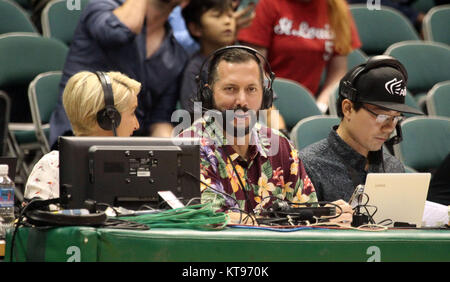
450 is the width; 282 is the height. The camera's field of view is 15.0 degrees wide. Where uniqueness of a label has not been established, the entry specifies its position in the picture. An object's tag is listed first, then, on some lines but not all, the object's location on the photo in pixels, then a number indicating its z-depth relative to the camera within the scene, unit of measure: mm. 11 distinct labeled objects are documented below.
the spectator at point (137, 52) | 8400
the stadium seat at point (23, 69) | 9185
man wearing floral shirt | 6038
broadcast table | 4158
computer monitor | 4869
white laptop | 5365
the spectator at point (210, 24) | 9231
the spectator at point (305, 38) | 9954
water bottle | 5238
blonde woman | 6081
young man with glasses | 6758
